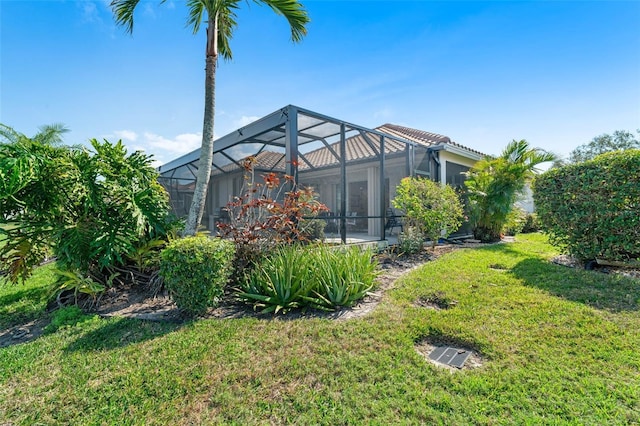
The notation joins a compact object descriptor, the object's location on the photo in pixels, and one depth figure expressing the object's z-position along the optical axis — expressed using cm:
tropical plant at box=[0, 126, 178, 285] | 368
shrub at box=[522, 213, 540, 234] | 1328
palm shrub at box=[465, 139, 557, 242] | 921
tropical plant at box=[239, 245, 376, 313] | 373
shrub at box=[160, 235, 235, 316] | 339
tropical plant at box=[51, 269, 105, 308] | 395
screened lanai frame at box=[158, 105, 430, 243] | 659
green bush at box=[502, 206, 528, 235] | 973
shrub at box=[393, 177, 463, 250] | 712
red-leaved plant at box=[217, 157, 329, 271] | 449
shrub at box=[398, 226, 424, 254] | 705
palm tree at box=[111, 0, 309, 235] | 489
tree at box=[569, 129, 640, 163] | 2681
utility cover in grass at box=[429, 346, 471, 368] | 249
